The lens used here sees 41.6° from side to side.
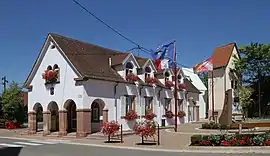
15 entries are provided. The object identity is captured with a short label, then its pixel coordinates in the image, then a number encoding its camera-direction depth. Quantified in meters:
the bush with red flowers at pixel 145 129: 20.75
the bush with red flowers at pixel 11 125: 40.35
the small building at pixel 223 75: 52.33
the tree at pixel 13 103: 42.86
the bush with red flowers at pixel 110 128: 23.31
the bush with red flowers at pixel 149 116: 34.25
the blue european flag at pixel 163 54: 29.36
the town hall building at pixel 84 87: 28.12
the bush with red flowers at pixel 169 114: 37.56
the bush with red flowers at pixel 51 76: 29.91
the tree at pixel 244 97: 51.59
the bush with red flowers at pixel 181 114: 40.08
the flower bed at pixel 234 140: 17.50
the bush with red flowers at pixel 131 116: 31.46
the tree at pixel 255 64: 50.53
